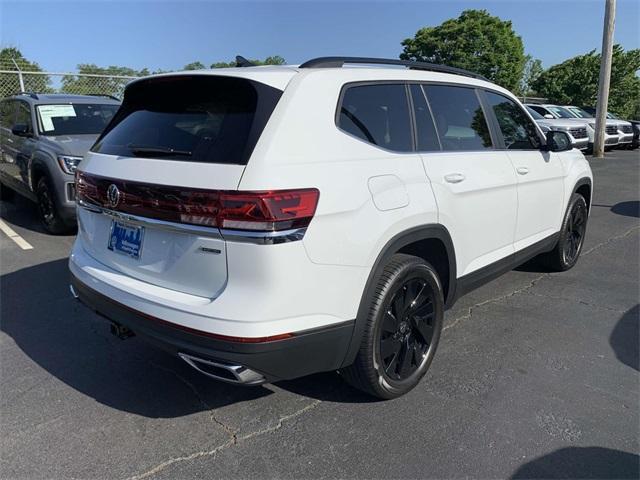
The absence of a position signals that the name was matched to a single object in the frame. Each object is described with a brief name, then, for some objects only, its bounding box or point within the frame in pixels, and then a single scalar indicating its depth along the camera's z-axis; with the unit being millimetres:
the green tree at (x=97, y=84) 14844
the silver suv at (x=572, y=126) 15625
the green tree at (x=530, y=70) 59831
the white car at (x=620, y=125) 19109
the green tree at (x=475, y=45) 46156
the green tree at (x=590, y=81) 28406
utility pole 14922
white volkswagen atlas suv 2250
